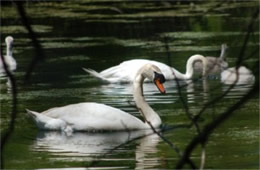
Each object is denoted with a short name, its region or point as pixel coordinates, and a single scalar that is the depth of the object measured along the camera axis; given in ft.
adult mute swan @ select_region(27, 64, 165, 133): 60.80
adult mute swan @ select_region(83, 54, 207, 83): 90.79
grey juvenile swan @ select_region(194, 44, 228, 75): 97.50
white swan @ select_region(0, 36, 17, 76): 98.71
